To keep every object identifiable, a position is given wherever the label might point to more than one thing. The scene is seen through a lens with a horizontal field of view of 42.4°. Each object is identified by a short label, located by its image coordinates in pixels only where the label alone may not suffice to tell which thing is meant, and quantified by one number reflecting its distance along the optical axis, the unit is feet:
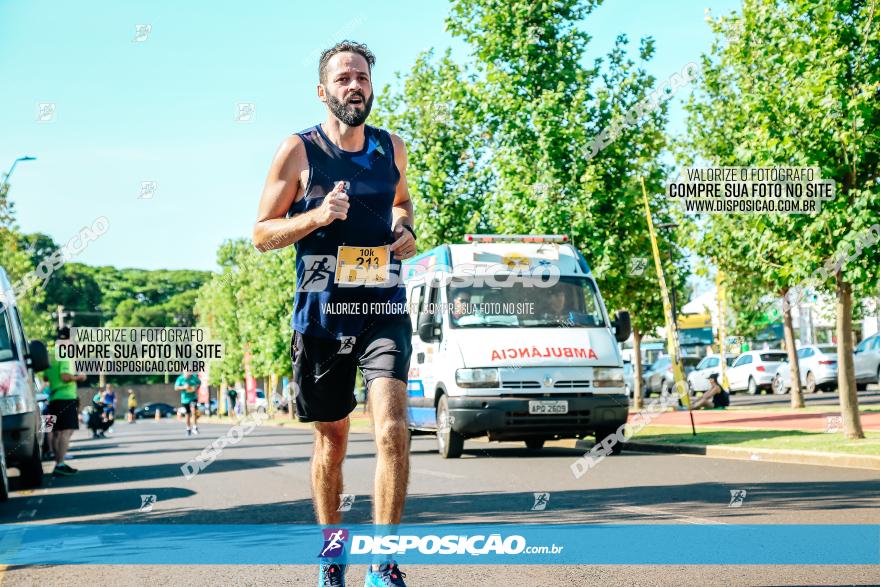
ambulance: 47.01
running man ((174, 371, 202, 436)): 93.45
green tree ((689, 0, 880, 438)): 44.09
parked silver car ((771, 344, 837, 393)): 117.70
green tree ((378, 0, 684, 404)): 72.59
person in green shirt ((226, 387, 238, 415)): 251.87
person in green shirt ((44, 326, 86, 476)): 51.55
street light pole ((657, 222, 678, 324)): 94.43
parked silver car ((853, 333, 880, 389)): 107.65
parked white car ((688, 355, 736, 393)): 139.85
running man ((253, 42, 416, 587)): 15.72
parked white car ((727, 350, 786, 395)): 137.08
